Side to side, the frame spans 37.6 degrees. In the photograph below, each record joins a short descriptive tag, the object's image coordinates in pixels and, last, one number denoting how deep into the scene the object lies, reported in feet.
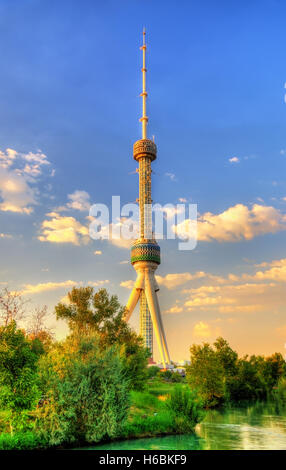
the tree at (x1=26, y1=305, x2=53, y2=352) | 161.26
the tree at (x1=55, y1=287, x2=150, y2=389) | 139.60
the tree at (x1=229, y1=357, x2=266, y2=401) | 206.80
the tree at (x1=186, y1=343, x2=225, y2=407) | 163.53
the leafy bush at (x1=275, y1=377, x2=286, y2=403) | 209.15
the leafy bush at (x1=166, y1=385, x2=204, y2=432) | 93.45
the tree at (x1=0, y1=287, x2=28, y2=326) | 111.45
